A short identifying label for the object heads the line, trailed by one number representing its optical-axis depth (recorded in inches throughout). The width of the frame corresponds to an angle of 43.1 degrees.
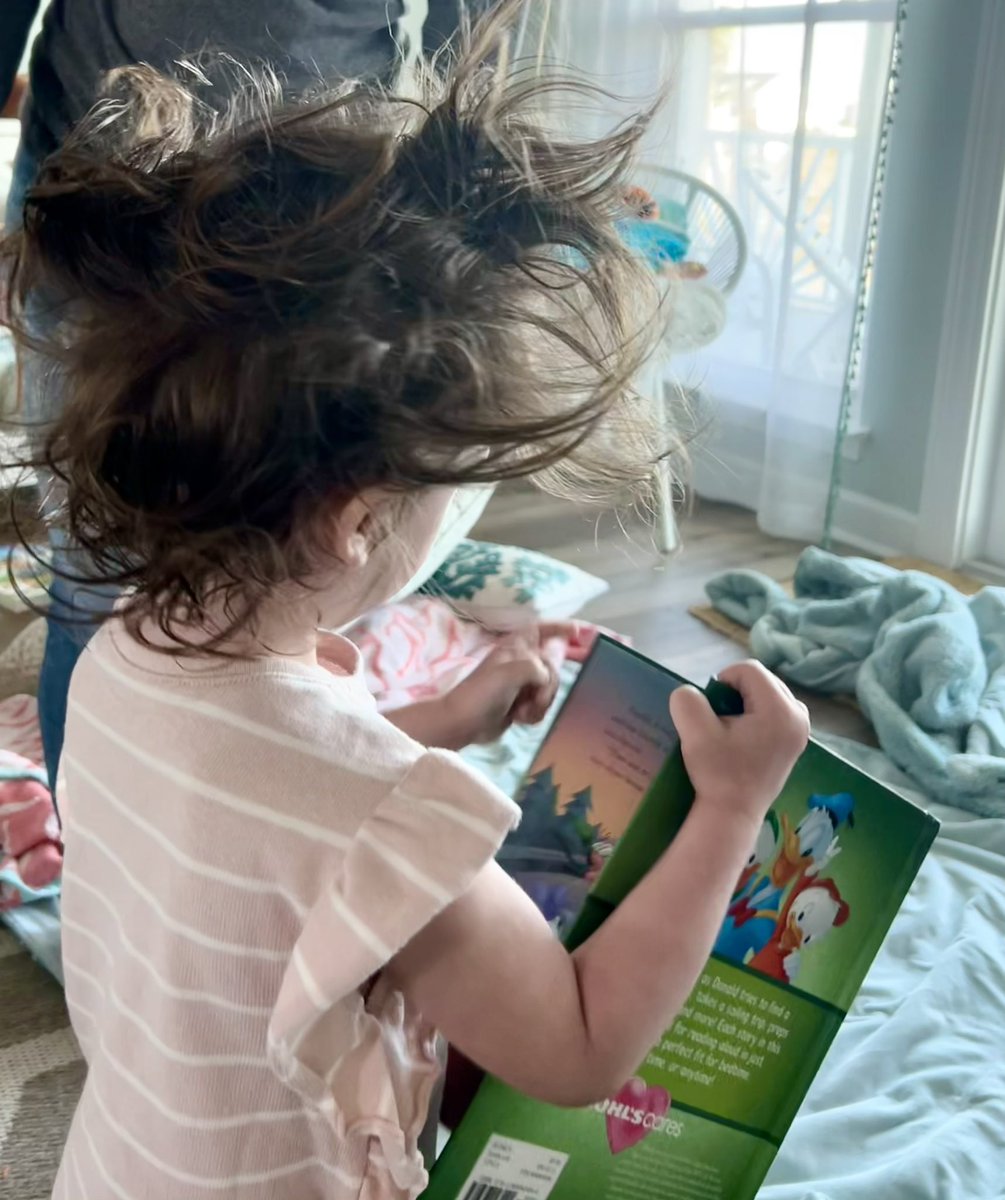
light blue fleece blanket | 58.4
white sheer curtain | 86.7
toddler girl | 20.5
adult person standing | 37.0
